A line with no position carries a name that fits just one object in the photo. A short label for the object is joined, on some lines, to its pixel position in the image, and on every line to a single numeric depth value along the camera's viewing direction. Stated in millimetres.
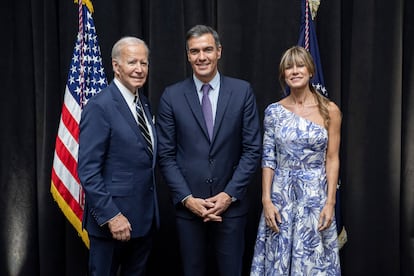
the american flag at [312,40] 2930
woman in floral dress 2275
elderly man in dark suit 2100
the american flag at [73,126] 2916
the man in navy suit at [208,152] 2314
